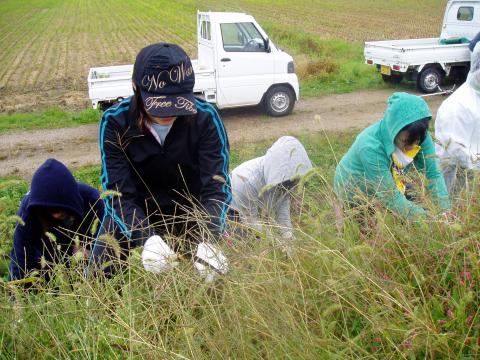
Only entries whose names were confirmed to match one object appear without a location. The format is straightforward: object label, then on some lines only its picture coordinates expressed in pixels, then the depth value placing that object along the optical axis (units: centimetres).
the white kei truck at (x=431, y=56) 1116
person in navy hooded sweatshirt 247
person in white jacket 323
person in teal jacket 267
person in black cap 222
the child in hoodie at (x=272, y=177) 210
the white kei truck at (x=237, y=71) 932
